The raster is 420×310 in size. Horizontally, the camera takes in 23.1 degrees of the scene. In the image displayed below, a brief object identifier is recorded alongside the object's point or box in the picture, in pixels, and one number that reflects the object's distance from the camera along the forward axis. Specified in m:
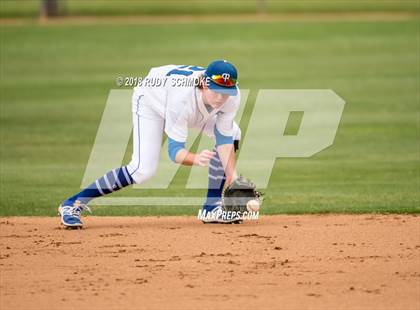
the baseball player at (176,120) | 10.20
